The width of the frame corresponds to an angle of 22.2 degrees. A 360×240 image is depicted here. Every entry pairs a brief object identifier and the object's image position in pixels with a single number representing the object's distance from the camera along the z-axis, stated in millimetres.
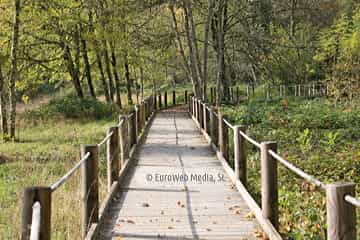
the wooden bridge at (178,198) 6787
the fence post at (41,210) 6677
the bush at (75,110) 46911
